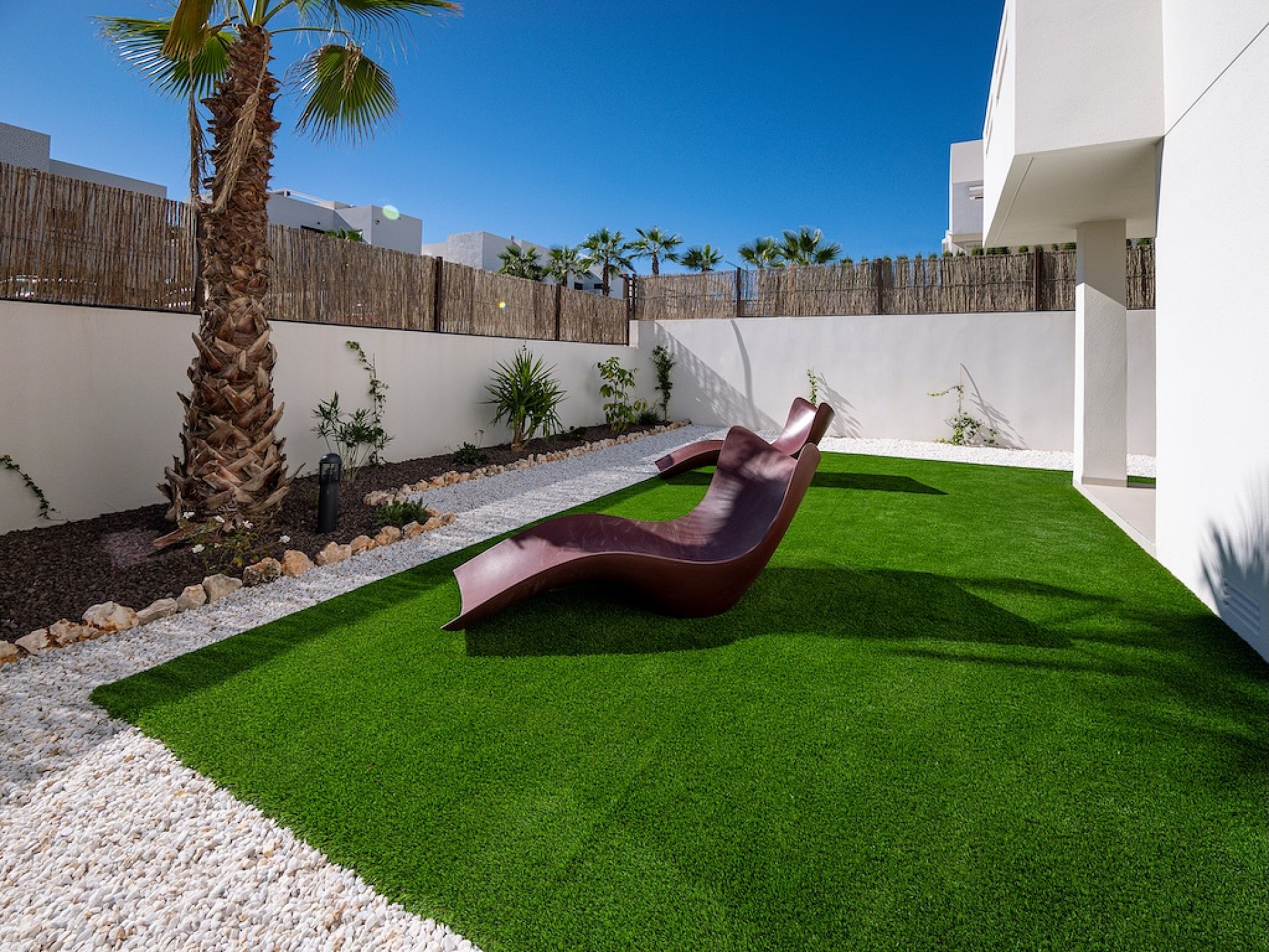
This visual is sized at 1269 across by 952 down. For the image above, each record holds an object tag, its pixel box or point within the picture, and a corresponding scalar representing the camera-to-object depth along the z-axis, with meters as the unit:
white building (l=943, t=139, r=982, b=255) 16.72
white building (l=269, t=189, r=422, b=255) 25.34
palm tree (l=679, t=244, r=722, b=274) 26.73
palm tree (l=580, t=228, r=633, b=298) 26.47
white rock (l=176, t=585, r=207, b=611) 3.64
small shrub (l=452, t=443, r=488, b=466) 8.34
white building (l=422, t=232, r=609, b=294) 34.09
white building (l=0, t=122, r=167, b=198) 15.95
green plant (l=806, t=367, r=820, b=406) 12.21
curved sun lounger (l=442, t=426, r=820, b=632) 3.25
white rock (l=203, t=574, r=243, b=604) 3.78
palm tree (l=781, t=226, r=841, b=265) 22.64
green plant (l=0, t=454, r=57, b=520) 4.31
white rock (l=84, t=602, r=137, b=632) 3.28
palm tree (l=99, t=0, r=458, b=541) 4.37
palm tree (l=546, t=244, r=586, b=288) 27.00
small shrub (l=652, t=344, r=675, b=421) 13.54
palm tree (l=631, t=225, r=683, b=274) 26.69
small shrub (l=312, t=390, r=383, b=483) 6.89
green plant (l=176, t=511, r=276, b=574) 4.14
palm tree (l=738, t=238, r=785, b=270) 23.81
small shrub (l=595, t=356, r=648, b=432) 12.00
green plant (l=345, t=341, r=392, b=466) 7.45
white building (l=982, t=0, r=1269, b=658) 3.08
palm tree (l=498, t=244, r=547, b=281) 26.50
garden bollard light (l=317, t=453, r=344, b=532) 4.96
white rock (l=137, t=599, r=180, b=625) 3.44
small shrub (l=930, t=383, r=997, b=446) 10.95
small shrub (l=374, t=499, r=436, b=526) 5.41
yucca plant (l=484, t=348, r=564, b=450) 9.27
